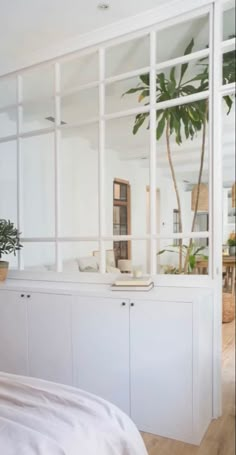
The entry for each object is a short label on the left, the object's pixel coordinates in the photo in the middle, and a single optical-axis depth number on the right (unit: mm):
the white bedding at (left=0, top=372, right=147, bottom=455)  962
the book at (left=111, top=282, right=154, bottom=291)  2311
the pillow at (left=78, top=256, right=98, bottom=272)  4195
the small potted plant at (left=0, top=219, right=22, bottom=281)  2994
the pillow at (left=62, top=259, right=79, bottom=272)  4287
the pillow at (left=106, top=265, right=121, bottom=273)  3348
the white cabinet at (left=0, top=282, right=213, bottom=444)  2086
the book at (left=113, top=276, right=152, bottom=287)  2334
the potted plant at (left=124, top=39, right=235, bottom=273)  2432
